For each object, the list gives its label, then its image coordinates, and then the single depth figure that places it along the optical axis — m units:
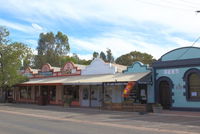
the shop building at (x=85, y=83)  24.77
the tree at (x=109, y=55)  86.03
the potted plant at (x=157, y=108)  20.86
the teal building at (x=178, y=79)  21.55
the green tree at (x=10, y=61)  34.28
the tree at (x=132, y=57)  62.84
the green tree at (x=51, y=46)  70.06
